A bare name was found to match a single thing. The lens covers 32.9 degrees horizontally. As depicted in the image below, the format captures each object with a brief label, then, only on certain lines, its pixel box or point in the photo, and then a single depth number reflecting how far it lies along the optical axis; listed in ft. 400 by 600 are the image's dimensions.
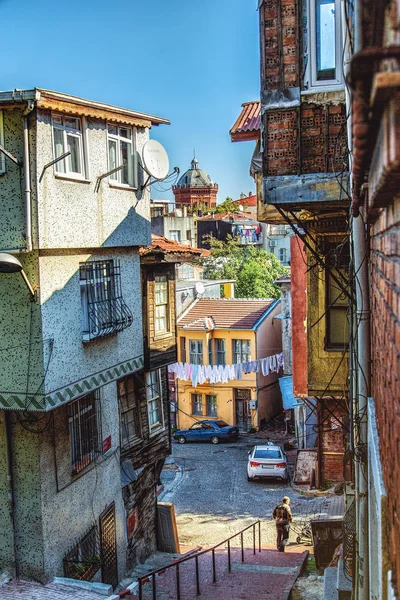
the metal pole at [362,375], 21.71
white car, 89.15
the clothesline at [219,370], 111.86
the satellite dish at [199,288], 129.39
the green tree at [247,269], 176.14
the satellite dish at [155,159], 47.01
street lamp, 34.85
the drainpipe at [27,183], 37.55
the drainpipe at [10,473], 41.83
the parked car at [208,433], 113.91
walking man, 57.41
